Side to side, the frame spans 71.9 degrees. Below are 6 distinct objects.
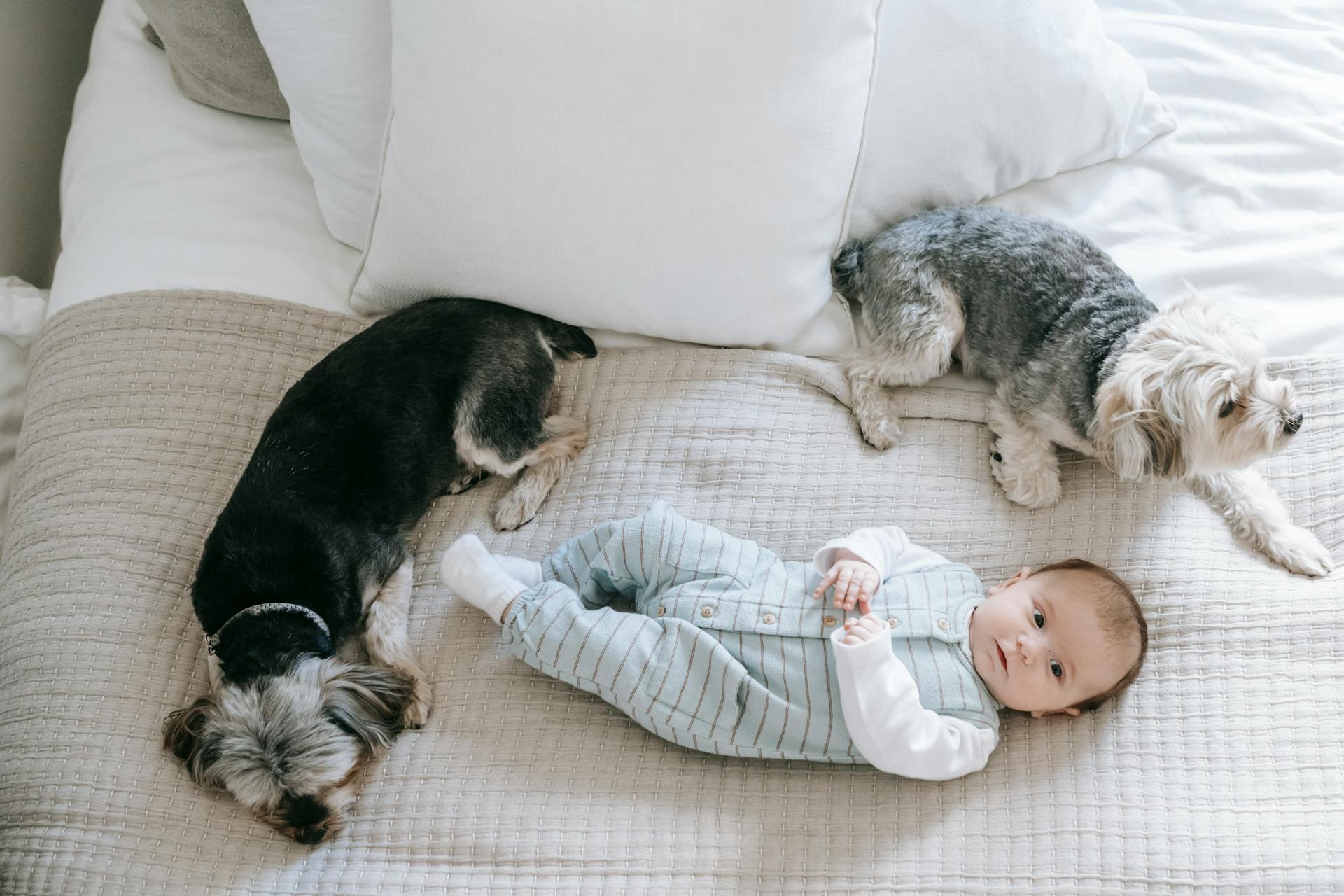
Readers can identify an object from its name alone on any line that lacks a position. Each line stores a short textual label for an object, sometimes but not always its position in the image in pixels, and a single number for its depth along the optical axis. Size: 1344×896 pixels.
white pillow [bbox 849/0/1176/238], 2.10
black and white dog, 1.57
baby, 1.54
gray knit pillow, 2.25
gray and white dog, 1.68
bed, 1.52
